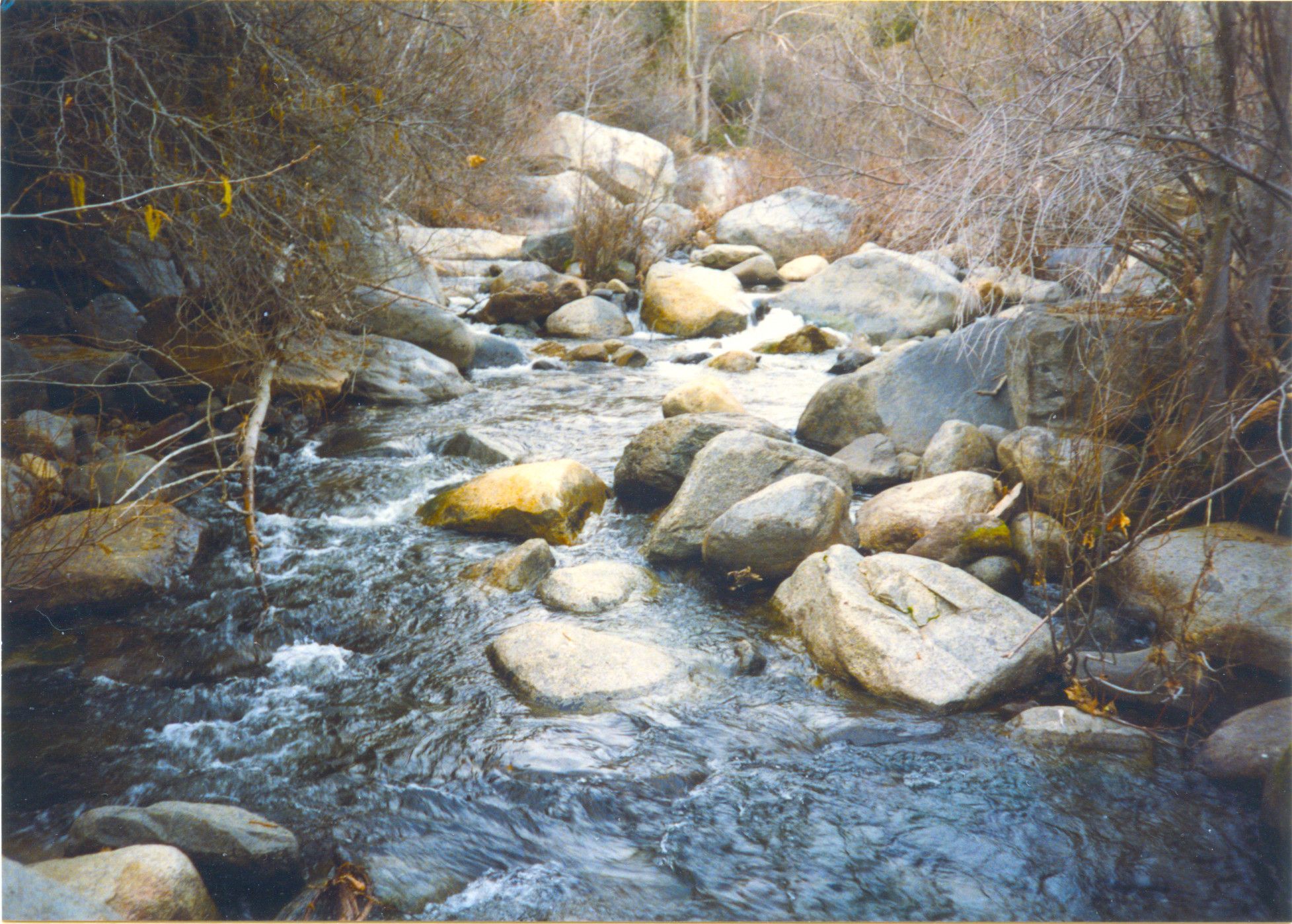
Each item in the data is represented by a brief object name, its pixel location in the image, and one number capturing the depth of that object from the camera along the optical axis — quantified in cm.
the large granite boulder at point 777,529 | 449
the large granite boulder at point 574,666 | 357
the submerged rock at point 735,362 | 949
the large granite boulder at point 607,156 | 1623
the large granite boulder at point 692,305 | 1127
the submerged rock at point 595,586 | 437
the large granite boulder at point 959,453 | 538
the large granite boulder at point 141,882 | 216
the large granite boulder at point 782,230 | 1408
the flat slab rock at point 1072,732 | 318
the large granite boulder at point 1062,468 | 342
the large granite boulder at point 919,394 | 617
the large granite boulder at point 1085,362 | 381
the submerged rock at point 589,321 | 1109
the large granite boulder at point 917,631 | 351
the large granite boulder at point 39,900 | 170
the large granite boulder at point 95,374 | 589
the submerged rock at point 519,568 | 460
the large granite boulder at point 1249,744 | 293
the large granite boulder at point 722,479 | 487
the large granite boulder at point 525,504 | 520
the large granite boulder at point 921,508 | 468
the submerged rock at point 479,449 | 647
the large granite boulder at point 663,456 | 553
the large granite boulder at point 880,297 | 1029
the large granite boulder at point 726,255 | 1443
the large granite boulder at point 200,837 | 247
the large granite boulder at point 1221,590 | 344
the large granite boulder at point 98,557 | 386
